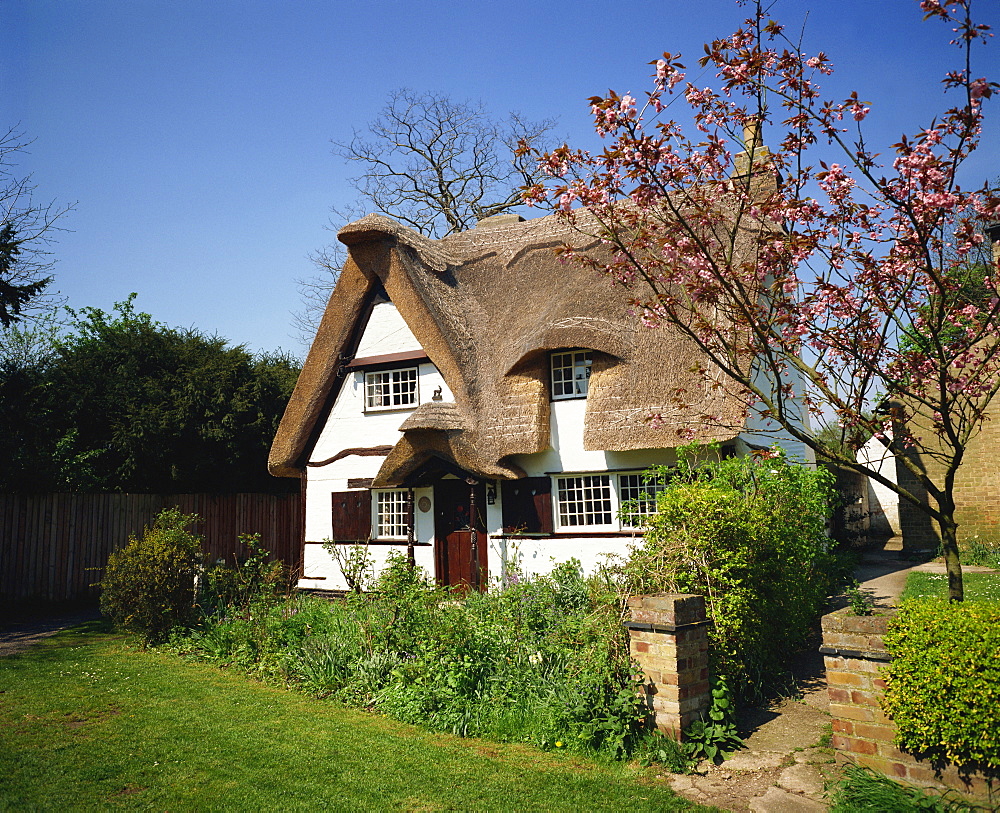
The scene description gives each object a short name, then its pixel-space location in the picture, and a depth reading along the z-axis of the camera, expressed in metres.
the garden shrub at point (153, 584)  9.58
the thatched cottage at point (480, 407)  11.75
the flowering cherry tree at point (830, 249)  4.16
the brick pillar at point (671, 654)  5.04
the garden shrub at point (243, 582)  9.75
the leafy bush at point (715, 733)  5.03
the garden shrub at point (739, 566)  5.78
